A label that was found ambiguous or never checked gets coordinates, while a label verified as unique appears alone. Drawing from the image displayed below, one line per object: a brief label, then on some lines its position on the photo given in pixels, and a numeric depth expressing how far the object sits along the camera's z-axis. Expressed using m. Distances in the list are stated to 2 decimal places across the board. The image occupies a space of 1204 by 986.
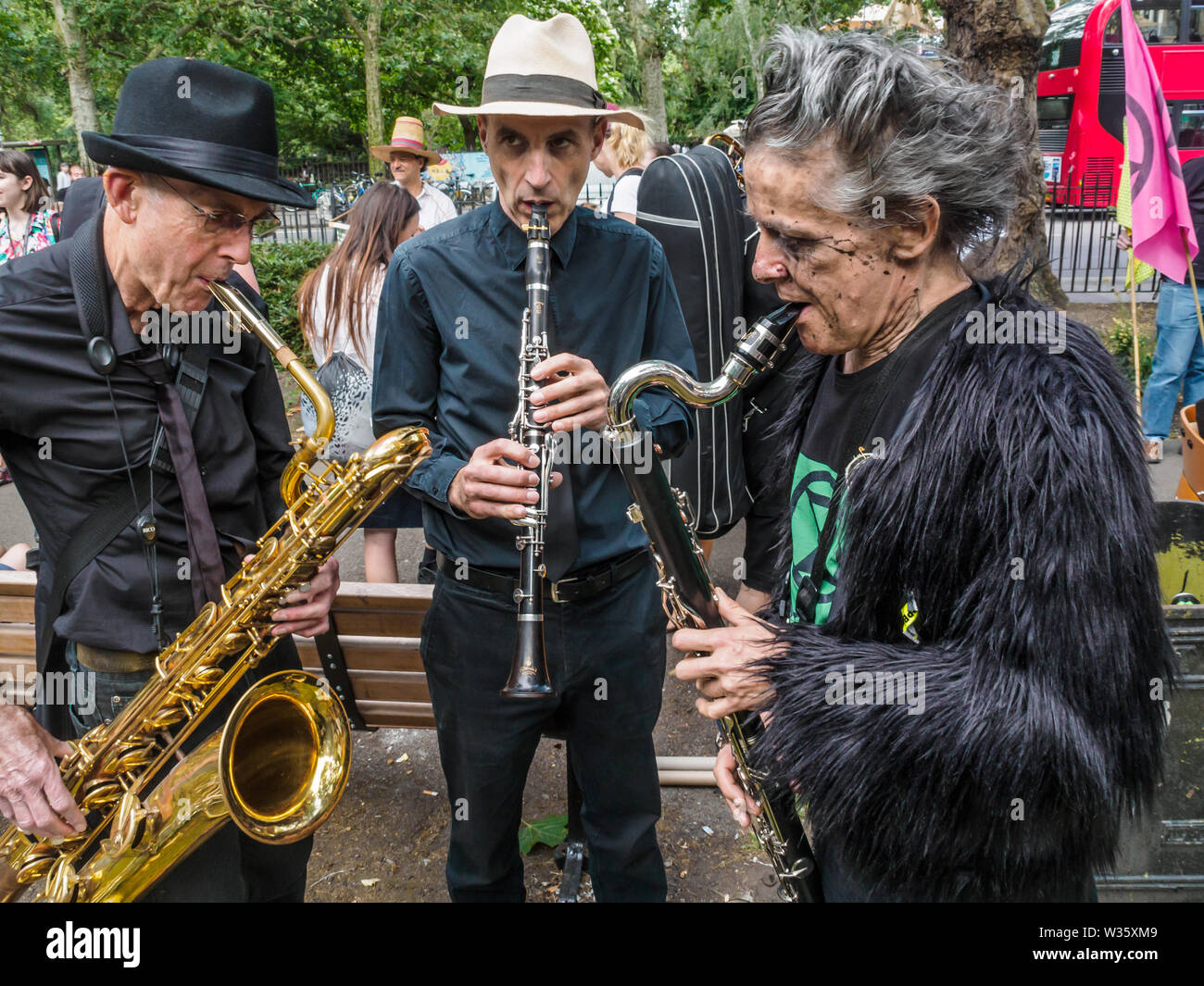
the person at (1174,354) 6.56
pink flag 4.59
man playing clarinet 2.48
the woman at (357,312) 4.51
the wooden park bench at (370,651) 3.27
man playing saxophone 2.11
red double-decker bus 15.92
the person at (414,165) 6.80
